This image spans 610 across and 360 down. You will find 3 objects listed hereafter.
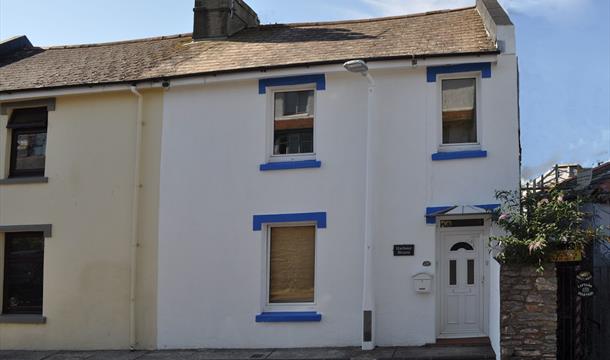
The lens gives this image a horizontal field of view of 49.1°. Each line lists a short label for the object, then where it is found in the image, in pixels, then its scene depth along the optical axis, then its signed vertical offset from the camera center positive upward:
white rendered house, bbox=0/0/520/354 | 11.93 +0.59
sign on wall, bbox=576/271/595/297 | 10.52 -0.92
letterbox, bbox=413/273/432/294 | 11.68 -1.03
